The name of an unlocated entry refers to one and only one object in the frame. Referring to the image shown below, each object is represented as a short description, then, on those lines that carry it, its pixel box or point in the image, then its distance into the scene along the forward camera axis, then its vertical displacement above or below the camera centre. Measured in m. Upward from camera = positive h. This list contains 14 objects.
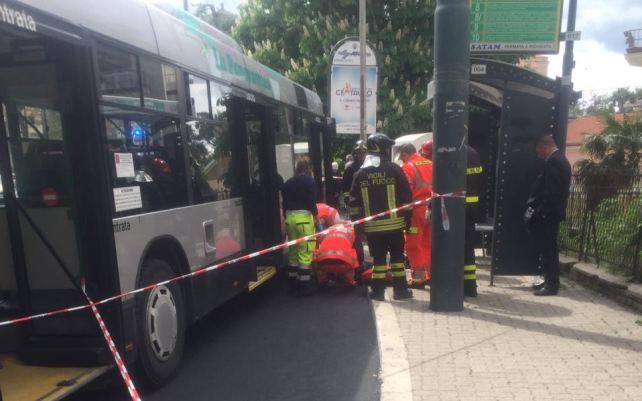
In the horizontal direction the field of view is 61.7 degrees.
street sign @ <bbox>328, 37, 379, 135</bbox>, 12.73 +1.36
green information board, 6.77 +1.44
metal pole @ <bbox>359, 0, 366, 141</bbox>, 12.24 +1.92
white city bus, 3.63 -0.26
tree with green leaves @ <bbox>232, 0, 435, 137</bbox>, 15.42 +2.83
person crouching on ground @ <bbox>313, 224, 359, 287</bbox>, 6.95 -1.42
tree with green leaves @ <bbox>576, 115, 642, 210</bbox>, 6.98 -0.43
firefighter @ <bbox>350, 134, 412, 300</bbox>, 6.26 -0.73
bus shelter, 6.15 -0.08
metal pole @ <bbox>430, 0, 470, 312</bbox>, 5.35 -0.05
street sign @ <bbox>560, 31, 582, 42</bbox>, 6.71 +1.25
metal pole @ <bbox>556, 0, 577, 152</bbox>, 6.20 +0.47
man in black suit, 5.94 -0.76
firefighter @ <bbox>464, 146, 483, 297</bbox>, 6.34 -0.94
